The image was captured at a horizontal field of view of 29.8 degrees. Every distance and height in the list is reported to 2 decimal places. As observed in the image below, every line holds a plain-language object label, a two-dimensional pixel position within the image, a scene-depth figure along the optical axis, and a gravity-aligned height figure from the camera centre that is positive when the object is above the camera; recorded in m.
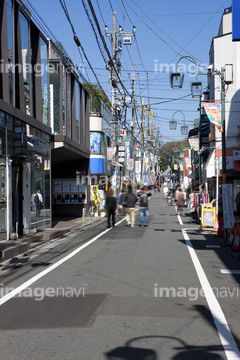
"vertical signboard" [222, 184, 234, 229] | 14.55 -0.60
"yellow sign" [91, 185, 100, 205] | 31.97 -0.52
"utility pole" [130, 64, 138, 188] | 54.28 +10.04
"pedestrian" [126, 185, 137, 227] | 21.83 -0.70
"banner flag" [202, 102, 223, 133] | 19.28 +3.26
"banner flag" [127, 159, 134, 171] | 57.56 +3.12
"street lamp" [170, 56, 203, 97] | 17.84 +4.36
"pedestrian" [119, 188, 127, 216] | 21.83 -0.56
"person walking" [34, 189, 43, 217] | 20.14 -0.54
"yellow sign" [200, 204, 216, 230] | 19.84 -1.33
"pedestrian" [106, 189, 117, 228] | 21.81 -0.79
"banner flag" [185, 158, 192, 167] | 62.00 +3.61
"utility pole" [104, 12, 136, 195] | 33.19 +10.61
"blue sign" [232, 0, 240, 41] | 11.55 +4.15
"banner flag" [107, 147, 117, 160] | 35.31 +2.94
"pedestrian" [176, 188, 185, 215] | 29.00 -0.78
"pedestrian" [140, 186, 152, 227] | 21.98 -0.96
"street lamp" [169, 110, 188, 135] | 39.97 +5.70
